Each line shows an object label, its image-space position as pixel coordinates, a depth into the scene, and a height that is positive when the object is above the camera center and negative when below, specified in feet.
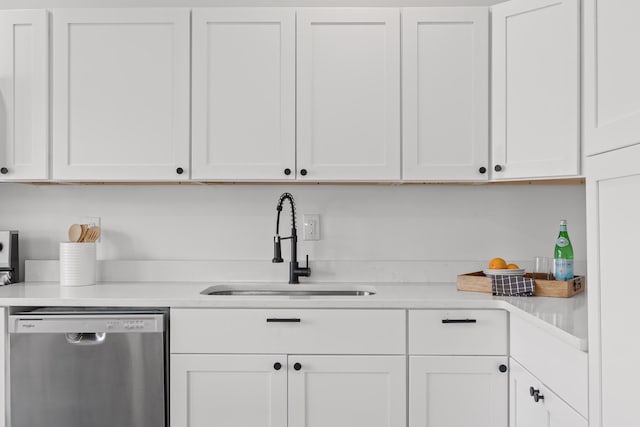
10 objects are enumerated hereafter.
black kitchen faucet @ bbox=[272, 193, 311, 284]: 8.00 -0.51
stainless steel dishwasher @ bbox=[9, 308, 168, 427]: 6.59 -1.94
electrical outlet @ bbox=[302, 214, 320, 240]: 8.54 -0.18
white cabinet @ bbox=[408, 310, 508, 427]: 6.56 -1.85
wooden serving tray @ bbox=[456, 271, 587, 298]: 6.82 -0.91
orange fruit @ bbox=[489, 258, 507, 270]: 7.36 -0.66
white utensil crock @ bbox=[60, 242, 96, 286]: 7.80 -0.71
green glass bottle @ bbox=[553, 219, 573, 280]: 7.09 -0.54
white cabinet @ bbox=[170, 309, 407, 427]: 6.63 -1.89
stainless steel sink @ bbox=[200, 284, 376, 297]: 8.16 -1.15
